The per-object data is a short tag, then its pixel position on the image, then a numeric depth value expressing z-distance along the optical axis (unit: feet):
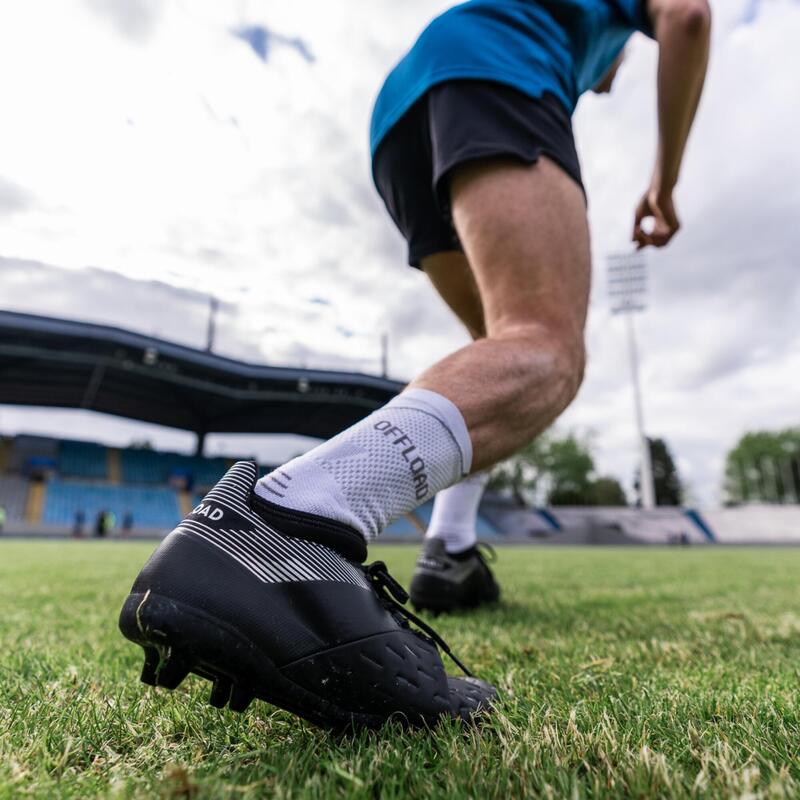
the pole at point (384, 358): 72.43
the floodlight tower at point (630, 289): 97.45
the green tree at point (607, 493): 152.97
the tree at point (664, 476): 170.60
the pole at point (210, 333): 78.79
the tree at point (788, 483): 156.19
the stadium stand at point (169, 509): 73.00
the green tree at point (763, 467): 161.79
